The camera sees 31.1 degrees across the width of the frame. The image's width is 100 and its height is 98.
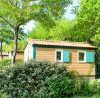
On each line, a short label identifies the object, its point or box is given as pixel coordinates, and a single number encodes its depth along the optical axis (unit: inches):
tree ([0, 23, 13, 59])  921.3
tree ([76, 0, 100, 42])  649.1
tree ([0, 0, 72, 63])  663.9
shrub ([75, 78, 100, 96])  356.0
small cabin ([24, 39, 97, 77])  631.7
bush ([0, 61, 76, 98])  334.4
